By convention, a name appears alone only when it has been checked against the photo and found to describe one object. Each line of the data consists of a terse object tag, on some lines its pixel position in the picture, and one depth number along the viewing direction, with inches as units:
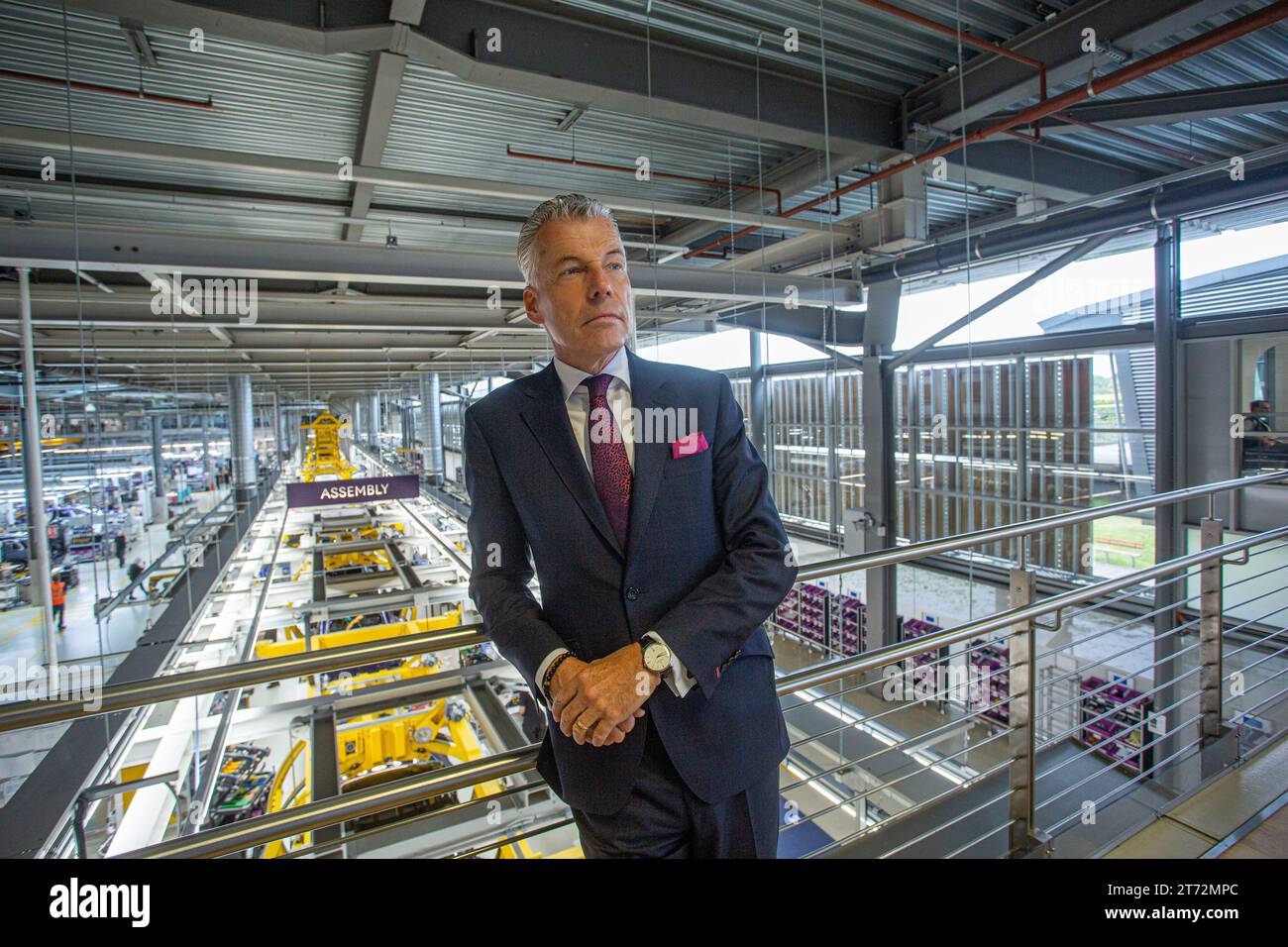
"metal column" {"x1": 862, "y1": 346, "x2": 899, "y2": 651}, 298.3
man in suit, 35.5
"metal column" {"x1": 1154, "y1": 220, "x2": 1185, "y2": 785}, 237.0
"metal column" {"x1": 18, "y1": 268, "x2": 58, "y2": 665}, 133.3
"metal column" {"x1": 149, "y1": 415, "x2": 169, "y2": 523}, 257.6
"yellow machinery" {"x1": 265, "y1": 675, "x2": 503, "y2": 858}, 186.9
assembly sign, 236.2
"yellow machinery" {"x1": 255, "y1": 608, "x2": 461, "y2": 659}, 201.0
